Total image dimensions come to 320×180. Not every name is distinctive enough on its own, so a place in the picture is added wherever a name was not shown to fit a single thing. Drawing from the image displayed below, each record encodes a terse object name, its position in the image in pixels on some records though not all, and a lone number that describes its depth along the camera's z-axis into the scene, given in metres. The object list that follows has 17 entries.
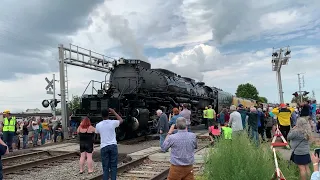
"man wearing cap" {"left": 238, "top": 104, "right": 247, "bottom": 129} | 13.25
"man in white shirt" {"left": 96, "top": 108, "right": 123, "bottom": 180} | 7.52
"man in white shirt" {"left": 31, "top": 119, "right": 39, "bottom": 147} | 17.91
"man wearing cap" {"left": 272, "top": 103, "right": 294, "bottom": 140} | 13.17
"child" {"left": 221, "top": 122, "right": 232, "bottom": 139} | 9.36
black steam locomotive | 16.22
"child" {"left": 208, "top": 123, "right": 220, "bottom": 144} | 12.57
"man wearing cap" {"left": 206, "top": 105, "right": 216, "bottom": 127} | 18.98
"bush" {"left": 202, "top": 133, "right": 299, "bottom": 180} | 5.98
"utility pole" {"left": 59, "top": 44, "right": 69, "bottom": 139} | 19.83
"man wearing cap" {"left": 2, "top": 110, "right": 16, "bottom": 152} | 14.30
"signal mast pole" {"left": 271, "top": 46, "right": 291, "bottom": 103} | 40.97
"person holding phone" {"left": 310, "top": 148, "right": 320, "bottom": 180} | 4.08
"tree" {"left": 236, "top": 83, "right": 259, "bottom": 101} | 114.12
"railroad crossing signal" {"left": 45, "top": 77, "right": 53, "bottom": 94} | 23.66
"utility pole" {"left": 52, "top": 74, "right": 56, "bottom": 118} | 23.55
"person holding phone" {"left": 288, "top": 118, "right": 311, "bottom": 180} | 7.04
